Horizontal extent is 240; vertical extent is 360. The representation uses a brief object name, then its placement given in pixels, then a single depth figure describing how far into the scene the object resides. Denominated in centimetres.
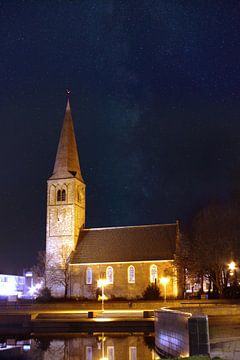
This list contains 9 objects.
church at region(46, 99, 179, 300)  6944
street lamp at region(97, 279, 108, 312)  6969
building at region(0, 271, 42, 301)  13538
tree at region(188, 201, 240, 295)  5731
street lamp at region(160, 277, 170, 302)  6406
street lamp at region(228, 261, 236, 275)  5297
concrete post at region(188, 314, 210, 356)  1883
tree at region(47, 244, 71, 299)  7244
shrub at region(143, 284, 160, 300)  6481
